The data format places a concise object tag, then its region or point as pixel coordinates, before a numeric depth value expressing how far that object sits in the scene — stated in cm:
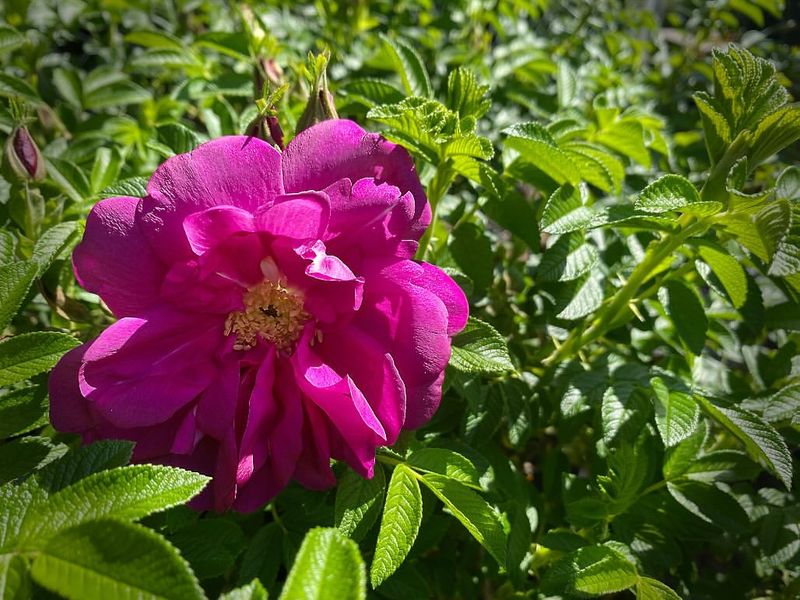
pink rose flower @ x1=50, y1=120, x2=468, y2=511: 13
